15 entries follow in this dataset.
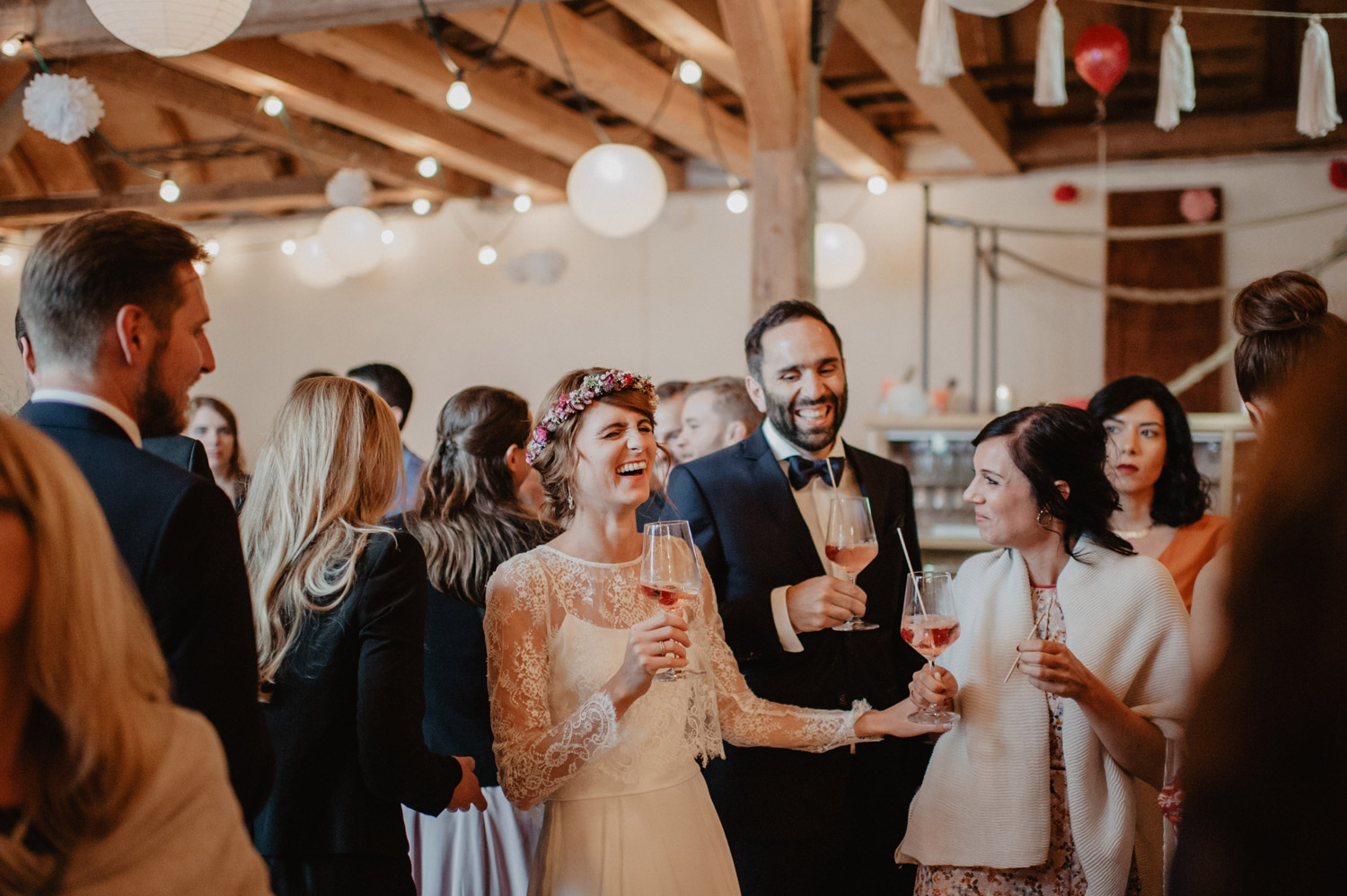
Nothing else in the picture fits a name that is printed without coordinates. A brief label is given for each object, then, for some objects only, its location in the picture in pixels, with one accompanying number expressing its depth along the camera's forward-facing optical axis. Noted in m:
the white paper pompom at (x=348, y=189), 7.05
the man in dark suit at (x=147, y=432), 1.26
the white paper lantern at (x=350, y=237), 6.64
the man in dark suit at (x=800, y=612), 2.17
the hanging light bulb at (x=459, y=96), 4.02
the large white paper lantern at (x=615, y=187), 4.87
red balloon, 4.57
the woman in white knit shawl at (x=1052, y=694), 1.73
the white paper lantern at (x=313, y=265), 7.31
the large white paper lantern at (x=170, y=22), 2.92
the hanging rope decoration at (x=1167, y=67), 3.62
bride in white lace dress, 1.71
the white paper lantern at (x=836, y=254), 6.63
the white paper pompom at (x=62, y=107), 4.16
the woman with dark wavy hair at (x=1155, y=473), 2.79
